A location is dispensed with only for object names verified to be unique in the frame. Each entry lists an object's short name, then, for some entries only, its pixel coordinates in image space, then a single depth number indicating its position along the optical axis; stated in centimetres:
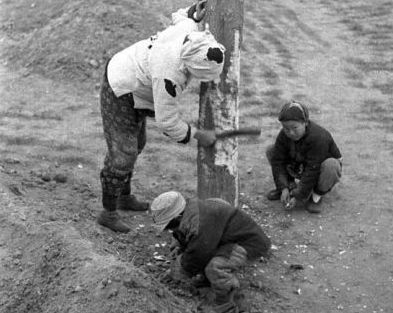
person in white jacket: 459
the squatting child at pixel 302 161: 582
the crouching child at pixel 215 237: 452
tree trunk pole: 506
